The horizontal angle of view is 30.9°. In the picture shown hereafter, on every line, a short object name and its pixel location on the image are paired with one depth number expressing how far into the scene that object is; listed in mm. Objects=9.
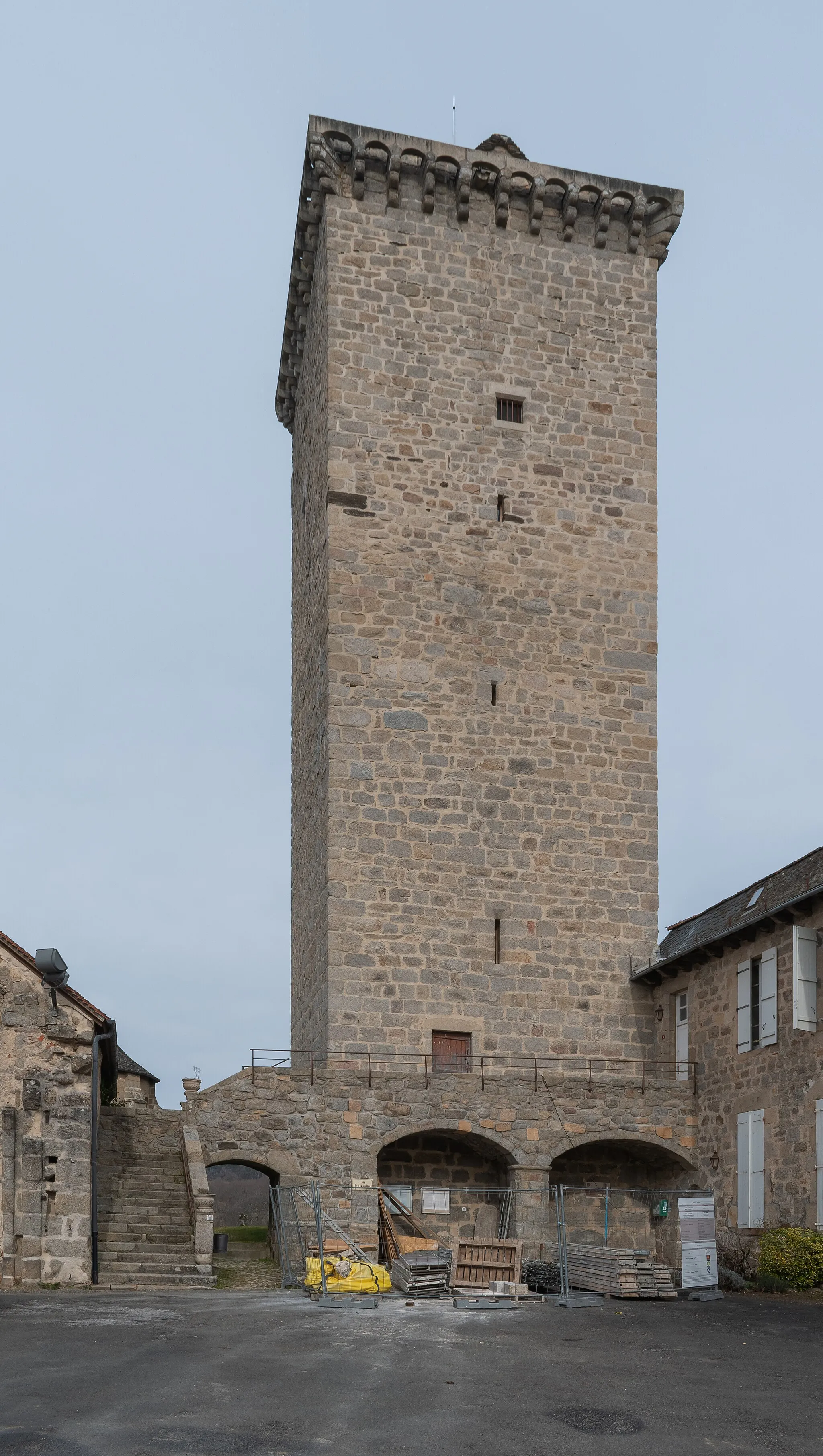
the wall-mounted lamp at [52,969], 18203
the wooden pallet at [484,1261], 18094
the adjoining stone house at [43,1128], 17922
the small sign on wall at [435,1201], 21891
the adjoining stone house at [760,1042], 18844
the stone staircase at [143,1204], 18453
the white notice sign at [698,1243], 19016
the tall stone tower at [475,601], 23656
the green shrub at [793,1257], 17734
